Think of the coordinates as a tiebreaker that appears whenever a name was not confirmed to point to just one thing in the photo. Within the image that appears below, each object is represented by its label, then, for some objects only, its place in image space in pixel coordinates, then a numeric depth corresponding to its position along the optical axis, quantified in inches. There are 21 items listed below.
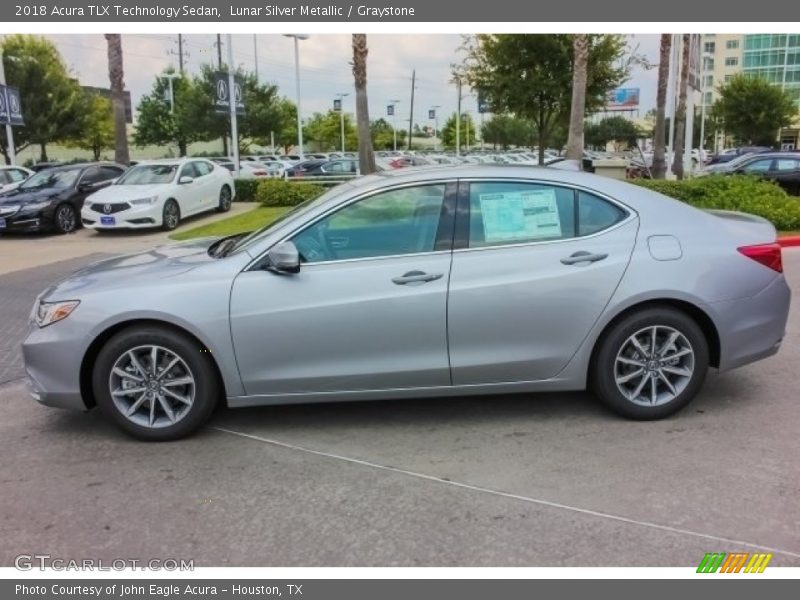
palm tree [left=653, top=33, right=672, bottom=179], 845.2
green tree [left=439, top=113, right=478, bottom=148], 3754.9
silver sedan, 161.3
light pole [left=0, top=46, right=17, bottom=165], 789.9
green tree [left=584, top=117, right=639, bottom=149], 3208.7
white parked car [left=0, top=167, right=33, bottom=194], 664.0
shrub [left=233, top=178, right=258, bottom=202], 786.2
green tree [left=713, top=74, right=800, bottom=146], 2135.8
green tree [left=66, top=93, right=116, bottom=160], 1598.2
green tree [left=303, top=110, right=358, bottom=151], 3058.6
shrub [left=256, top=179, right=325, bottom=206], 701.9
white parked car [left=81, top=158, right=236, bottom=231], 575.2
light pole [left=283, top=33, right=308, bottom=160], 1086.5
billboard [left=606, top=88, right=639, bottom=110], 2881.9
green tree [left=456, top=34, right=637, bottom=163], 826.8
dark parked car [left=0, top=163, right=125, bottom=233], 580.4
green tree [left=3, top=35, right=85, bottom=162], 1440.7
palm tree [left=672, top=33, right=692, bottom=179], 872.9
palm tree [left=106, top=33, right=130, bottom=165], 808.9
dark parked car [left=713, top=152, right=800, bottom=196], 772.0
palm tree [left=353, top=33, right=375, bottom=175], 685.3
